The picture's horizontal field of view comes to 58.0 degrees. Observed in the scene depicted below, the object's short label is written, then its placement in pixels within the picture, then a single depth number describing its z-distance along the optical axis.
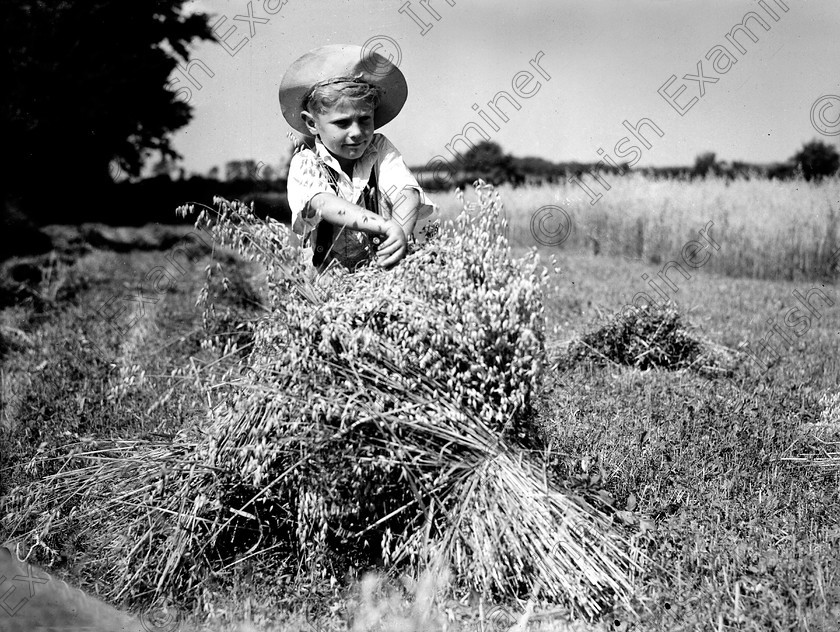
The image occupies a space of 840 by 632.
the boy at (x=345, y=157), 3.34
